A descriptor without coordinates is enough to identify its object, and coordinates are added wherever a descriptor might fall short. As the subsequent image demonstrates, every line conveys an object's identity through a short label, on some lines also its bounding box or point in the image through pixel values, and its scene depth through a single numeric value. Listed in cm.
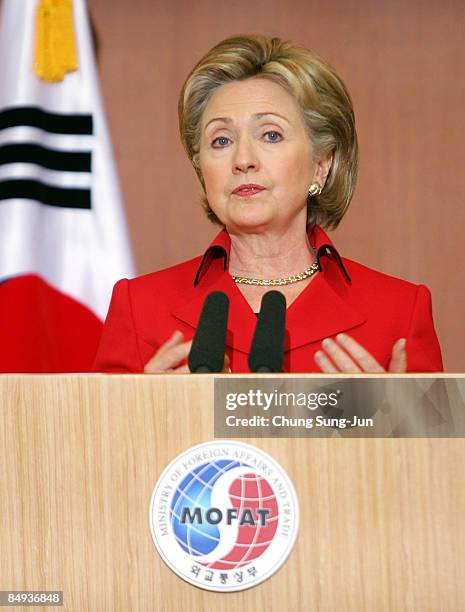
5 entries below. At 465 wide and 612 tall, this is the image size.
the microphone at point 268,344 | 576
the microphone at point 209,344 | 576
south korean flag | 671
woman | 617
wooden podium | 568
